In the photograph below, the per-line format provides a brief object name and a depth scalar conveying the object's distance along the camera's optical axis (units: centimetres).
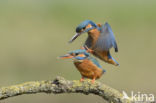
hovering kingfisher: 958
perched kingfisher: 948
